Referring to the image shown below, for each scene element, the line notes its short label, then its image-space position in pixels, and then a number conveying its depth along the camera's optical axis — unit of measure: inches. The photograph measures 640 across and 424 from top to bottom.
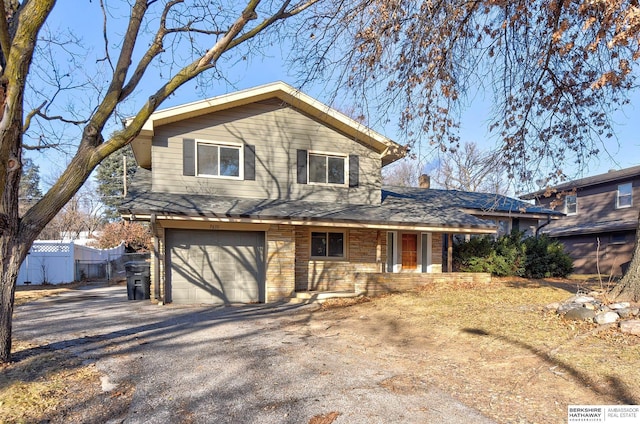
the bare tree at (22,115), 181.3
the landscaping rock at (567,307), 253.0
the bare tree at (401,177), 1332.4
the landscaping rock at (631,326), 209.0
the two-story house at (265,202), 406.0
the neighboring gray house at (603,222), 714.8
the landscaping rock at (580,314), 239.3
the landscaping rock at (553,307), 272.9
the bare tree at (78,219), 1256.8
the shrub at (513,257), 530.0
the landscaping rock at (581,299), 255.8
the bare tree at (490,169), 284.5
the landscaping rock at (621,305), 233.6
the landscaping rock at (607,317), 226.7
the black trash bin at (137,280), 450.0
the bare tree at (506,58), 240.7
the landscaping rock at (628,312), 225.6
